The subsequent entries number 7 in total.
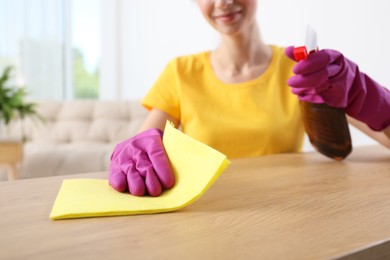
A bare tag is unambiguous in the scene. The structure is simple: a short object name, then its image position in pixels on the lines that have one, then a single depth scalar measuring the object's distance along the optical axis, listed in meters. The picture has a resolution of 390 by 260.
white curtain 3.62
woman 0.99
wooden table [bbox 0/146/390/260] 0.34
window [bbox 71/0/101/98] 3.93
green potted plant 2.42
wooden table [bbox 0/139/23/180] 2.19
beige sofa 2.77
